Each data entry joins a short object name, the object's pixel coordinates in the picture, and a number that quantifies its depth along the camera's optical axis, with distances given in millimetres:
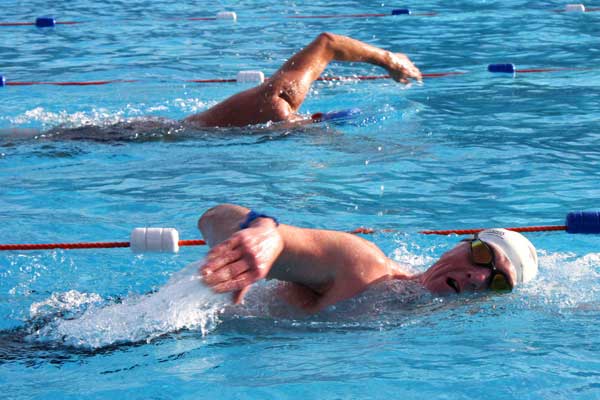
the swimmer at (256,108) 12172
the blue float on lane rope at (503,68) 16535
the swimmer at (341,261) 6037
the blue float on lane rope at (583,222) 8734
